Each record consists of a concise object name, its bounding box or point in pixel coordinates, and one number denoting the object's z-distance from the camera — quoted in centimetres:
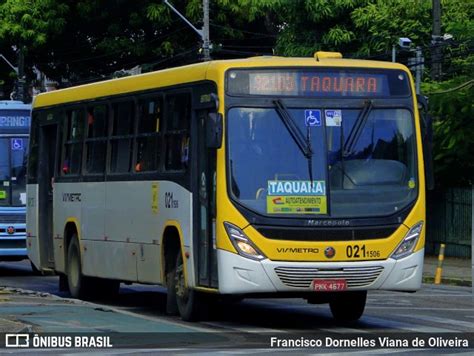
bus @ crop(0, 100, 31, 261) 2695
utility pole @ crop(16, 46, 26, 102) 4947
